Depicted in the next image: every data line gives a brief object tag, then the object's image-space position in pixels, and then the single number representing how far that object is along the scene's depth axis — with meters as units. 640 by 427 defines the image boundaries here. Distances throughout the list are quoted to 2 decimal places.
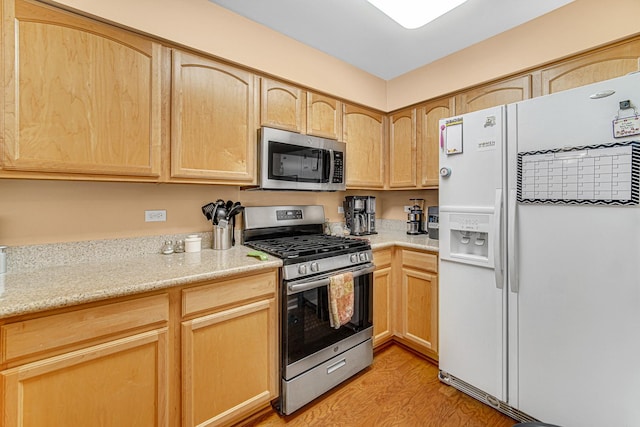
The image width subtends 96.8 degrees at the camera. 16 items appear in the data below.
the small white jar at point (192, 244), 1.88
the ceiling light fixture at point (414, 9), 1.41
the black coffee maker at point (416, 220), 2.82
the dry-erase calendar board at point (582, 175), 1.23
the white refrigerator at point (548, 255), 1.26
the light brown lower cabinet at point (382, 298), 2.33
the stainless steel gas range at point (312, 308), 1.70
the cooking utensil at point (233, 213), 2.02
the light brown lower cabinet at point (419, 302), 2.19
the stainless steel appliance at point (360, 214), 2.79
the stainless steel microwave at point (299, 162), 2.02
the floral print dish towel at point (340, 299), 1.85
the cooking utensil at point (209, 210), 1.98
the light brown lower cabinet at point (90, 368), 1.02
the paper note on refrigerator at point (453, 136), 1.85
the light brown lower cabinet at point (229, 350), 1.41
